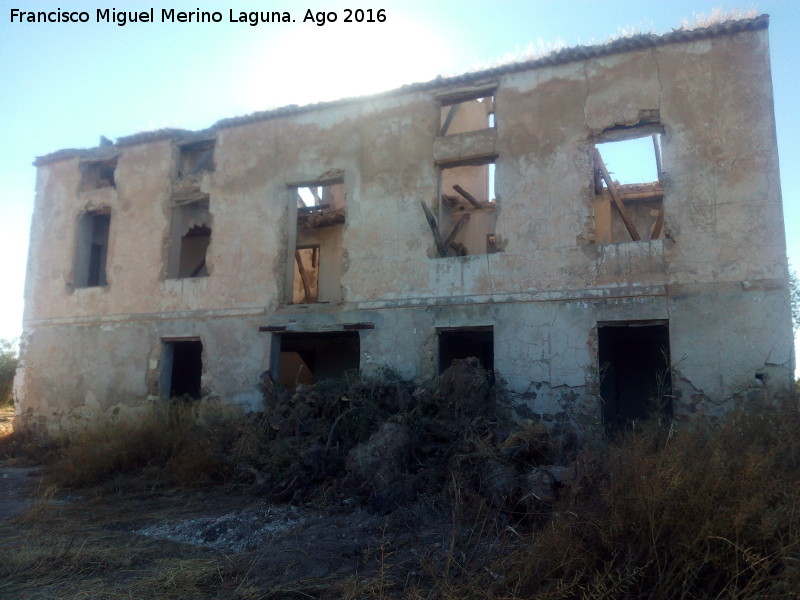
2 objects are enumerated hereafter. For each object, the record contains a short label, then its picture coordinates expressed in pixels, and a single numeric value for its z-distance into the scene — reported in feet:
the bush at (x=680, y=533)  12.44
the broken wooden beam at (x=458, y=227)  41.19
